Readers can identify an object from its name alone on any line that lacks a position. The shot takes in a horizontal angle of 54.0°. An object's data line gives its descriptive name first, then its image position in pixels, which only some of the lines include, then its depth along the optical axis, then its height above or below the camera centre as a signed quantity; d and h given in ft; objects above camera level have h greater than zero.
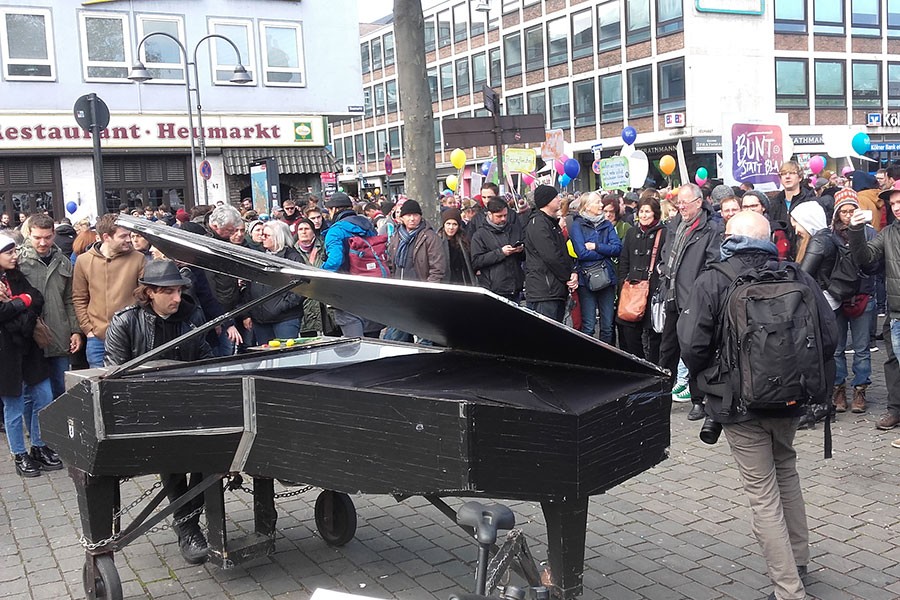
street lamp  67.26 +12.51
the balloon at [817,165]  65.00 +2.38
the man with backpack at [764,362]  12.66 -2.37
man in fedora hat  16.38 -1.71
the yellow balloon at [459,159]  72.65 +4.92
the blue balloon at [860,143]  50.88 +3.01
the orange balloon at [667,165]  70.33 +3.30
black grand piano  10.78 -2.55
